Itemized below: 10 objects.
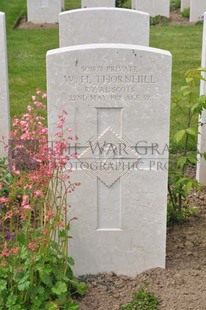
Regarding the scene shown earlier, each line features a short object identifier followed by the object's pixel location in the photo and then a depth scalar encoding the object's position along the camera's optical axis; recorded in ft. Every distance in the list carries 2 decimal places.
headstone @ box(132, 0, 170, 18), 46.14
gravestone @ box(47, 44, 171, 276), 11.63
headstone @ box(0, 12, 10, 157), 16.16
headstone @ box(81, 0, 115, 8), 46.26
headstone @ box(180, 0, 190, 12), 49.15
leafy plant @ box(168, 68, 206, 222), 13.79
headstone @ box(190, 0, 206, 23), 44.50
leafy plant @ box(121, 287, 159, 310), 11.46
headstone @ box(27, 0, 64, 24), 45.37
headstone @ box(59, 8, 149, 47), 17.42
